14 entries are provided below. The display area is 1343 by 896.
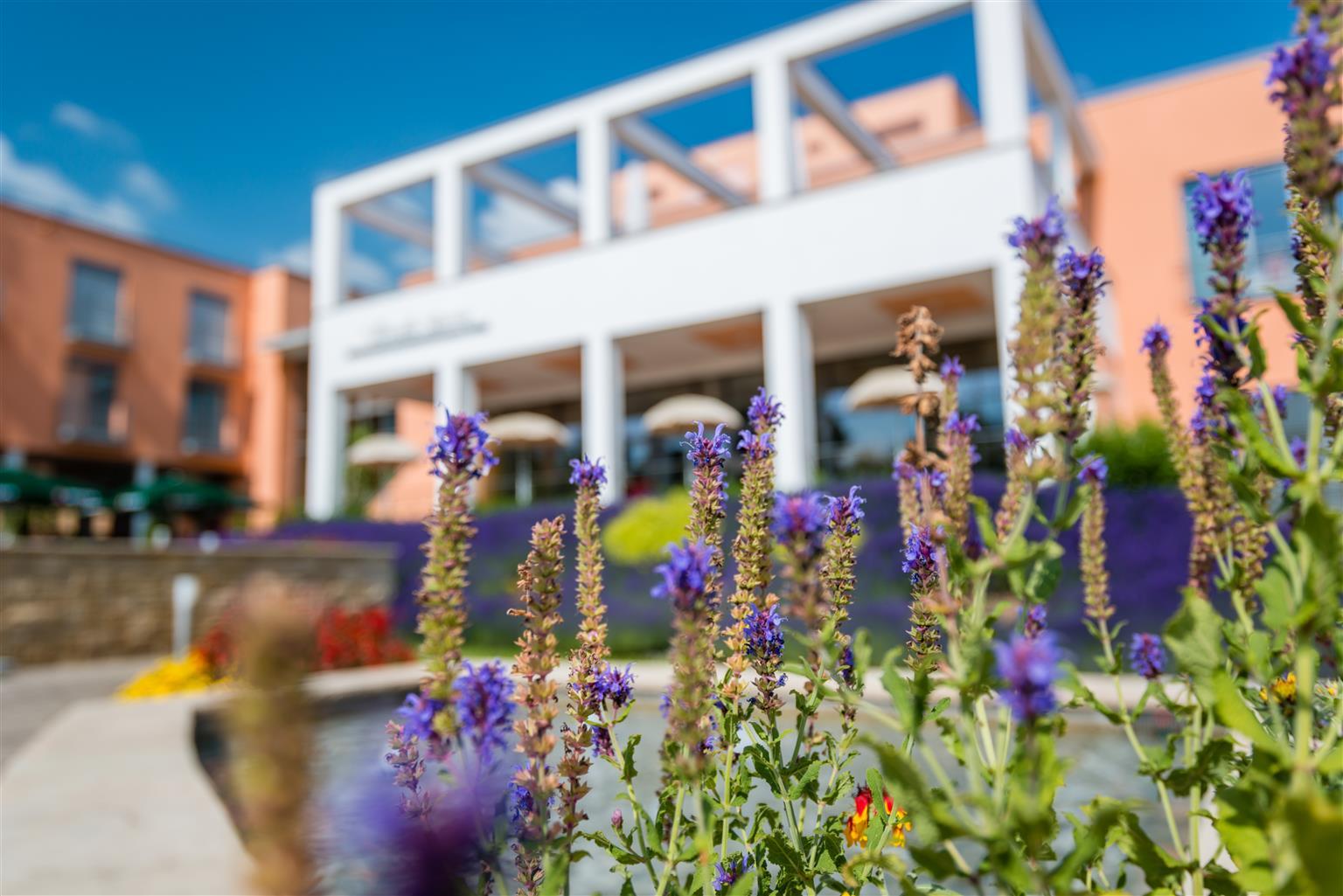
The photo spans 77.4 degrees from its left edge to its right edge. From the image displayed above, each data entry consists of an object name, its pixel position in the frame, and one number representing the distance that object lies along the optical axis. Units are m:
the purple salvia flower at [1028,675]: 0.80
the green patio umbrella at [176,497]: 19.58
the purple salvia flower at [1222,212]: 1.13
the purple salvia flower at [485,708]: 1.03
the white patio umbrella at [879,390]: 12.74
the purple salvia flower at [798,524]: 0.99
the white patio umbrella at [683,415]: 14.56
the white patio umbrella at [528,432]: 16.27
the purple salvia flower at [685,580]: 1.00
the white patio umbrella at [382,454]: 17.48
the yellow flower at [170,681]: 7.36
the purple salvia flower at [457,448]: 1.07
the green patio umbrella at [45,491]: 18.09
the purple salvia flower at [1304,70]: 1.01
